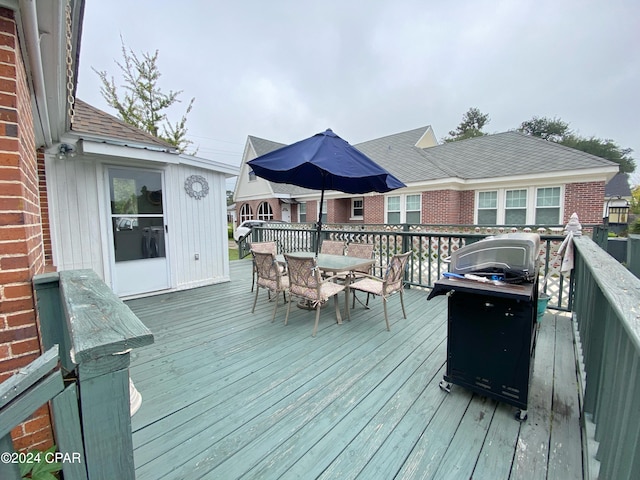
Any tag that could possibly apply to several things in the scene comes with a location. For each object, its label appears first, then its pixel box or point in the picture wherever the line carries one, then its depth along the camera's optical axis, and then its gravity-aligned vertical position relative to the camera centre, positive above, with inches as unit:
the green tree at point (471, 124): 1090.1 +381.2
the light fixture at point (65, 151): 146.4 +38.0
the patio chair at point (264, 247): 184.8 -19.5
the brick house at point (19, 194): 45.9 +4.9
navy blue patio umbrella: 121.3 +26.2
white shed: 152.4 +8.4
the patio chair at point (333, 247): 189.0 -20.6
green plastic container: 110.8 -35.3
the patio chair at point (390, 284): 129.0 -32.6
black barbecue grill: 70.9 -27.6
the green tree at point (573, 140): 1027.3 +289.9
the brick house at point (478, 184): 332.8 +44.8
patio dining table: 135.8 -24.1
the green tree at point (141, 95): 426.3 +203.7
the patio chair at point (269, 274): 140.1 -29.2
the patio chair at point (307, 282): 123.2 -29.8
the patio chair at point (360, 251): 169.2 -21.2
